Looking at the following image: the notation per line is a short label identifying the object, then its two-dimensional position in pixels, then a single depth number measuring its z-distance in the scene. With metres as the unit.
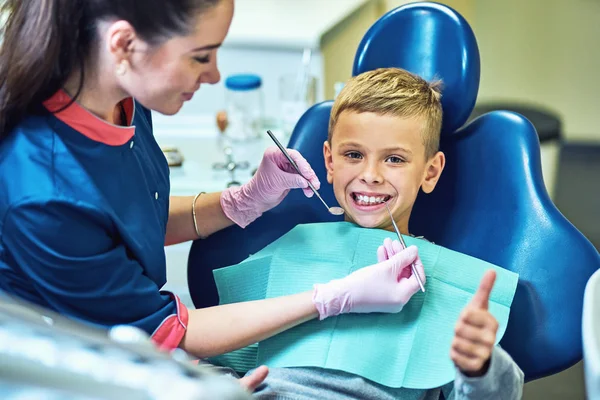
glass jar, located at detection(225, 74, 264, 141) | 2.17
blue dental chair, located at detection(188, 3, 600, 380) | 1.31
